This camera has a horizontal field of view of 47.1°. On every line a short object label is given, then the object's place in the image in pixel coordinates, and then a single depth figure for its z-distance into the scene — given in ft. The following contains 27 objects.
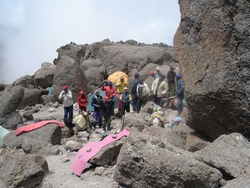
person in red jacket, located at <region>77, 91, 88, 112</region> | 31.01
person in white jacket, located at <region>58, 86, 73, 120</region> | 29.14
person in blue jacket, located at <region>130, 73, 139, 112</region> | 32.45
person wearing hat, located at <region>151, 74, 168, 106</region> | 30.63
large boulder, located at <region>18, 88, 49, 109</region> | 47.28
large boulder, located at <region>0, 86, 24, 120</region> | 31.01
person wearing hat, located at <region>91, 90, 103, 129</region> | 28.76
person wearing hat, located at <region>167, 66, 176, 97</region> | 33.47
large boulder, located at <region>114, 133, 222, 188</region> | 10.75
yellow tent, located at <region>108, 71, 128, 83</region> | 52.88
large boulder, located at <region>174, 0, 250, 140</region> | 13.69
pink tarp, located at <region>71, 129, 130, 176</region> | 15.88
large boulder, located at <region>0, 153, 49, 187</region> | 13.15
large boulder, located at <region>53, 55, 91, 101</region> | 46.55
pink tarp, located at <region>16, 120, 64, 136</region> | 24.14
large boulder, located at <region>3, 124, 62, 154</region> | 21.93
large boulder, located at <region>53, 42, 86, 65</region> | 71.09
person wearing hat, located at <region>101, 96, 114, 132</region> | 28.12
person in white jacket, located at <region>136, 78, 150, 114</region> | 31.55
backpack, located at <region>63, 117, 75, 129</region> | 28.94
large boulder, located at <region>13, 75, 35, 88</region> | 60.80
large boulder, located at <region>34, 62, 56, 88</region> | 59.36
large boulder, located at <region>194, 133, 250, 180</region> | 11.82
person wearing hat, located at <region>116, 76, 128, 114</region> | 36.85
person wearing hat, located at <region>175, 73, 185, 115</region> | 29.07
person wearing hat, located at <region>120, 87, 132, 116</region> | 30.86
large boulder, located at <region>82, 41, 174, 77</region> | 55.47
